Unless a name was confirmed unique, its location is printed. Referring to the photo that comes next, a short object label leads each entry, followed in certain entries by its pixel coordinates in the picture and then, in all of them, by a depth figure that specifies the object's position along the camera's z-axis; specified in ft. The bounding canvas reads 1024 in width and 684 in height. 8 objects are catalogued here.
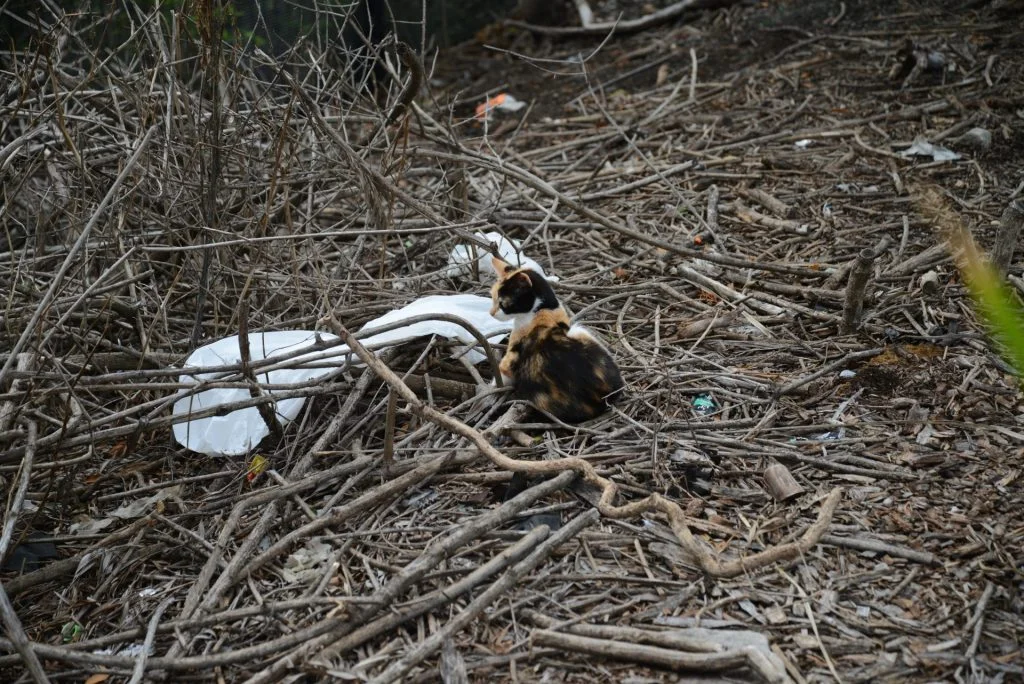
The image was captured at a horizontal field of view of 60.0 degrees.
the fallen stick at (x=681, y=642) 9.42
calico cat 13.96
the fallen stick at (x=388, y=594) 10.35
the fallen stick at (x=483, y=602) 10.06
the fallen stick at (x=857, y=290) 14.92
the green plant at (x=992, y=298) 3.59
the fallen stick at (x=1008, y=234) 15.39
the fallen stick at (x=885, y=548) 10.96
